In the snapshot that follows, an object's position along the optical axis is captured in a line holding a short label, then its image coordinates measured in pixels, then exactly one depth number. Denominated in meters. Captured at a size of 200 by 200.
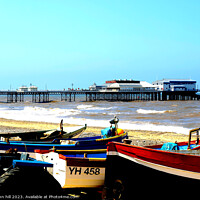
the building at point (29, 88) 127.06
